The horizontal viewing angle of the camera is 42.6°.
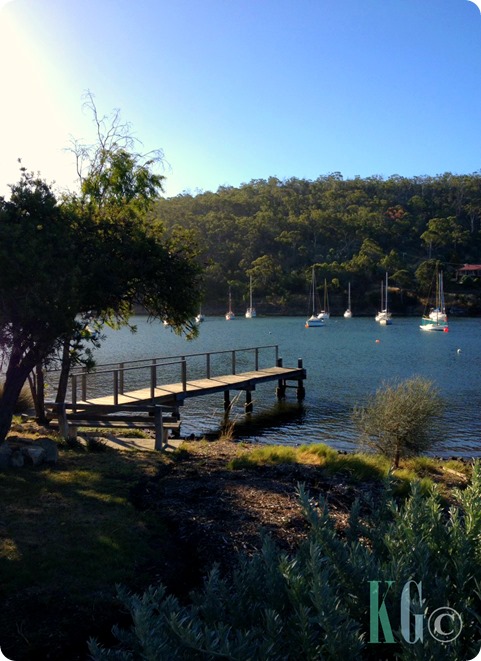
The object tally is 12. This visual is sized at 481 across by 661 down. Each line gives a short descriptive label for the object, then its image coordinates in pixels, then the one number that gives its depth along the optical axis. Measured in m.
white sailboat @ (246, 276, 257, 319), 107.56
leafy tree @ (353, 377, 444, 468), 12.83
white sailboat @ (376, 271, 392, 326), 93.57
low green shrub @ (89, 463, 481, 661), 2.26
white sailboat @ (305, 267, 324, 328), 85.19
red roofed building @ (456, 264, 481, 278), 116.75
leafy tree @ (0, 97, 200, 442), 7.93
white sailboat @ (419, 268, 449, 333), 78.49
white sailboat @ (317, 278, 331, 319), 98.90
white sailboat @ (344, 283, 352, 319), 110.12
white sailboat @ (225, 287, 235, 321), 101.06
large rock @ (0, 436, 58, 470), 9.03
